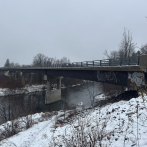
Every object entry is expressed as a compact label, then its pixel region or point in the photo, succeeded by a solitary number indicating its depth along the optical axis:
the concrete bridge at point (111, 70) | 9.17
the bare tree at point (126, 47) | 21.84
